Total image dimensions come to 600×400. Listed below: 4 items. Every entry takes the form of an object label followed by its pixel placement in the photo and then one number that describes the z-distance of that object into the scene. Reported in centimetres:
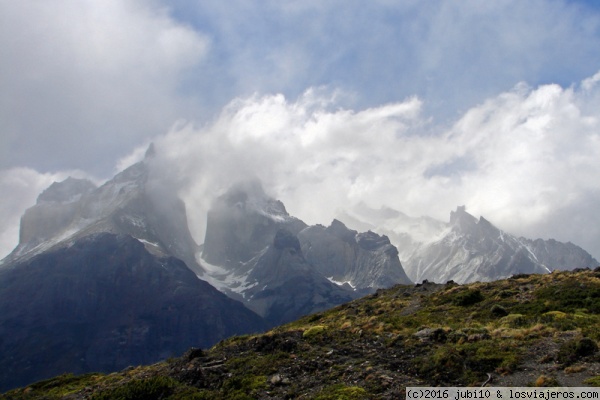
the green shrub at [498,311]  4062
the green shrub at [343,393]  2449
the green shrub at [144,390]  2909
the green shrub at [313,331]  3896
